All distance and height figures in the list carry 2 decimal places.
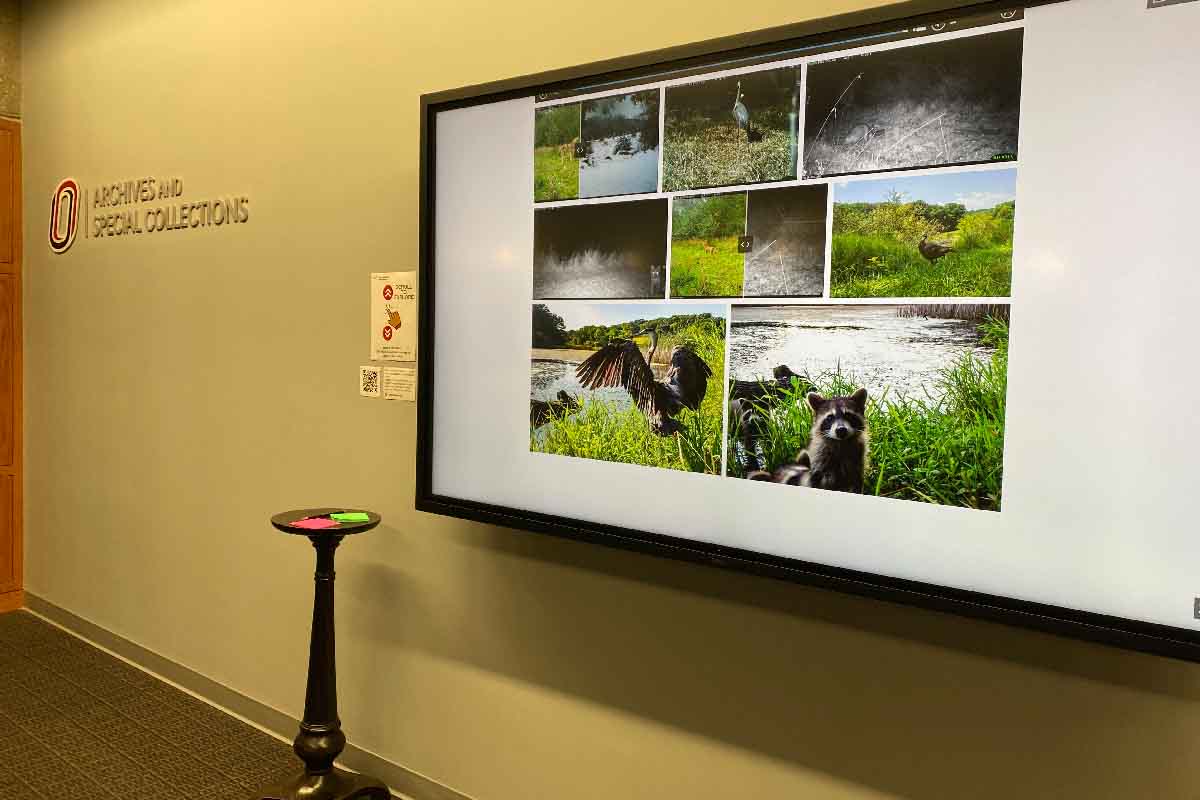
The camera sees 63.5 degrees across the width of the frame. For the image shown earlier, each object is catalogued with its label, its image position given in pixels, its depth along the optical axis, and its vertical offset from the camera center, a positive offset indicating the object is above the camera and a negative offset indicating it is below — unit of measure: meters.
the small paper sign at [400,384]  2.54 -0.06
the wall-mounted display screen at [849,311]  1.35 +0.10
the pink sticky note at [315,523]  2.28 -0.40
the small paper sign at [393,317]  2.53 +0.11
